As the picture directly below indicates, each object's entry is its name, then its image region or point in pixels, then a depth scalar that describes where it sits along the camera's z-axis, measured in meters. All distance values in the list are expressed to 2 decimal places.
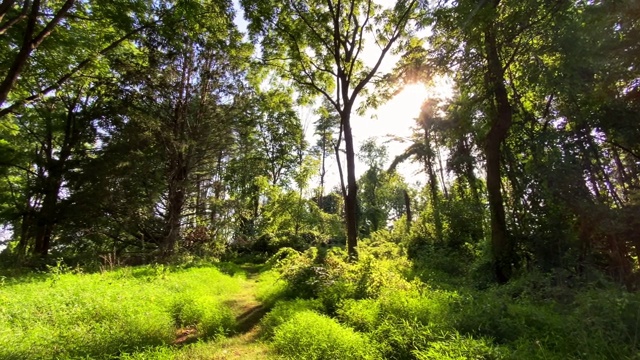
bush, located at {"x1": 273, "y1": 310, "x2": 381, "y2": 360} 4.37
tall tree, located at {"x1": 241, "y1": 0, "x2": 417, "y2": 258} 11.83
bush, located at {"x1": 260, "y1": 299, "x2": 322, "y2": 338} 6.18
